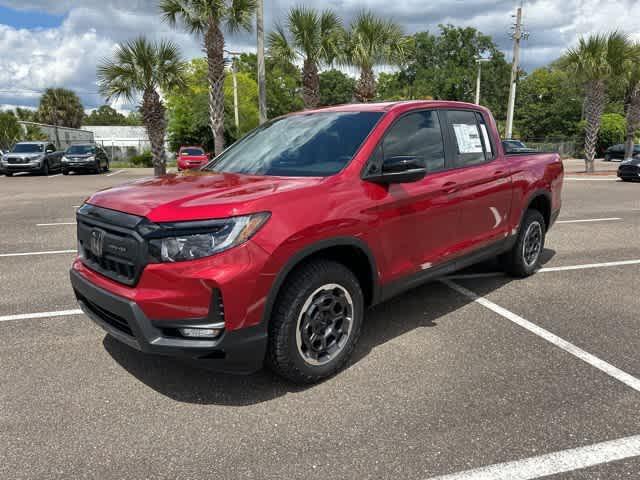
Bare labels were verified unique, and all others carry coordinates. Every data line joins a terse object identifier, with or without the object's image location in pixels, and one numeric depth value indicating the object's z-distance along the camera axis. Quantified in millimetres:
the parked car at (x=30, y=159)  24047
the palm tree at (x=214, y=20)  17203
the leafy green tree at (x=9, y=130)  40594
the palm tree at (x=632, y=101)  24625
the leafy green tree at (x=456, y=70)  66188
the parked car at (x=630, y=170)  19000
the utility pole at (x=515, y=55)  27078
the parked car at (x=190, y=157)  27453
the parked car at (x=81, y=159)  25438
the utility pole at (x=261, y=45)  16797
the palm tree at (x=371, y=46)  20188
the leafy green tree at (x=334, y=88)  85375
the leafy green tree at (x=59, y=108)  62688
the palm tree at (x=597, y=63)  22859
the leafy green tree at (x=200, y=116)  44844
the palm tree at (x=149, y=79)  19047
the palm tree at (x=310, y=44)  19156
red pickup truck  2711
